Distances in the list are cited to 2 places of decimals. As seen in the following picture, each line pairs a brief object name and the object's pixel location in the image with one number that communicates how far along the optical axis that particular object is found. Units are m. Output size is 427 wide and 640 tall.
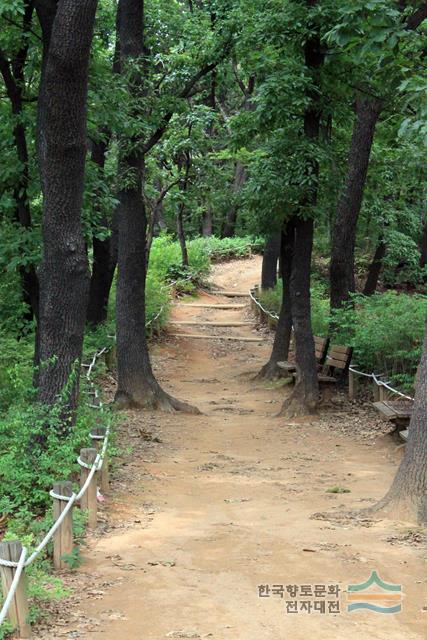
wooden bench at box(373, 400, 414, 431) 11.04
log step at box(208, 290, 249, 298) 32.41
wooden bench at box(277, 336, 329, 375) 16.48
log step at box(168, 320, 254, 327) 26.16
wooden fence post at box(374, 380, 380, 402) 13.54
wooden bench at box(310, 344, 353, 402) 15.29
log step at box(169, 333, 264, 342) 24.16
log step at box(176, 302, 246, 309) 29.81
